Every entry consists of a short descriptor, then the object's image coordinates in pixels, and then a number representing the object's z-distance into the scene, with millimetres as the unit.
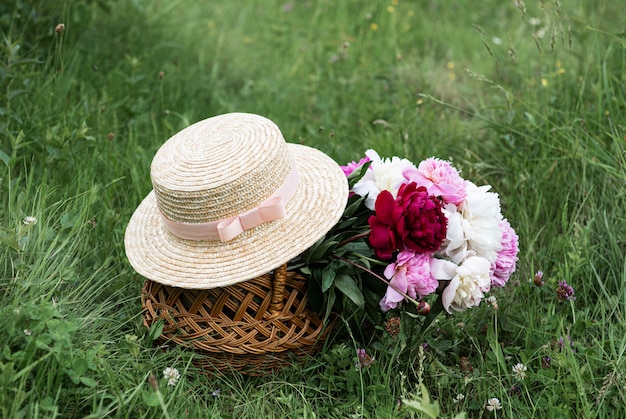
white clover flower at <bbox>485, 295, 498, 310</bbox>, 2570
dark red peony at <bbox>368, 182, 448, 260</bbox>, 2273
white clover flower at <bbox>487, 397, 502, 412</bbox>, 2334
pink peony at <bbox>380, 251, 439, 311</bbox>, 2324
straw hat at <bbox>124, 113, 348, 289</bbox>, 2354
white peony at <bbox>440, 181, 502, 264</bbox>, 2355
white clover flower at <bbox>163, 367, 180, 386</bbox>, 2231
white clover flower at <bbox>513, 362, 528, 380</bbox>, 2383
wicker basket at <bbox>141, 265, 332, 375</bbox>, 2395
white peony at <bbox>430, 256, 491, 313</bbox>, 2305
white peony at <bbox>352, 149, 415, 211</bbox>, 2514
